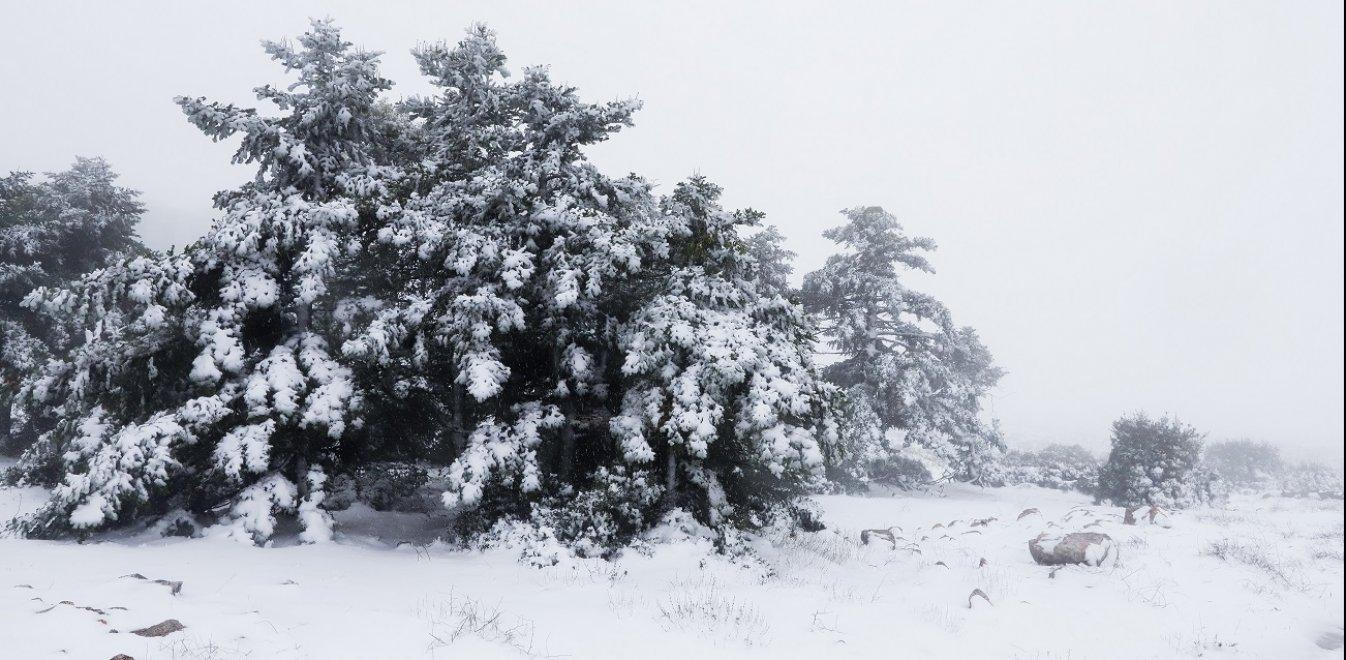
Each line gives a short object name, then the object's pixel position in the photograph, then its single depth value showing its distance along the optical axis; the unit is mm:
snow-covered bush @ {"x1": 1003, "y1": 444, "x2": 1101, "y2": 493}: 27661
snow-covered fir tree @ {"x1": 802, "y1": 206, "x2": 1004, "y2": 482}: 22781
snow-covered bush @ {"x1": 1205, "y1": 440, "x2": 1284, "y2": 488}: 47103
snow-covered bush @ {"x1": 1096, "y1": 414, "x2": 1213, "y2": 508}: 22859
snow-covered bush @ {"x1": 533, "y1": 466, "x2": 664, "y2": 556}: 10258
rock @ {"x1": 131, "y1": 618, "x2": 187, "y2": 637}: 5180
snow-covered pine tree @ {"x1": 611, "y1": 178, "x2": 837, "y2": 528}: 9758
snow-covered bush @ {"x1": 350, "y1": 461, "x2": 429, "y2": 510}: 12930
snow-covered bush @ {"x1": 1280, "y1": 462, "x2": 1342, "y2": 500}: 32438
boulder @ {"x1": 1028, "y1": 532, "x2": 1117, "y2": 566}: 11617
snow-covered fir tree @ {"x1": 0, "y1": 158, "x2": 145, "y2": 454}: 17891
